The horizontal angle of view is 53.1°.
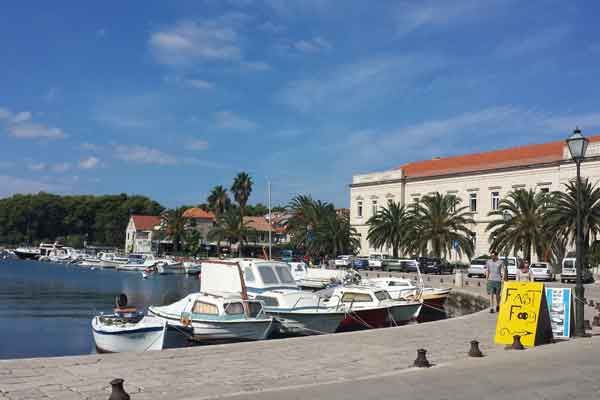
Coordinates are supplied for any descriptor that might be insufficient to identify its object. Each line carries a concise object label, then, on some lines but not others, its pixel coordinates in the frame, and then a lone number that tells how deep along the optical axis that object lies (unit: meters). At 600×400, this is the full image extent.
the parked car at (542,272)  45.91
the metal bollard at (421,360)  11.17
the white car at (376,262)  64.88
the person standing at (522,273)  19.44
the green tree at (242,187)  103.75
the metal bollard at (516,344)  13.23
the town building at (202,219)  121.17
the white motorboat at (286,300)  21.92
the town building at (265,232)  115.12
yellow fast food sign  13.82
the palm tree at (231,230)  88.69
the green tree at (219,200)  104.56
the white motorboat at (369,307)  24.16
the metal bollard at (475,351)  12.34
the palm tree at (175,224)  103.75
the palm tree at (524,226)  53.12
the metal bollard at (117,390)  7.59
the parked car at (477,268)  54.00
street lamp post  15.13
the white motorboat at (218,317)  19.58
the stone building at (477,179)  61.88
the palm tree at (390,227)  69.88
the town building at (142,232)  125.56
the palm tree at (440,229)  63.25
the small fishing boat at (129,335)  18.02
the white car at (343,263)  62.53
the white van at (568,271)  43.90
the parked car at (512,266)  49.03
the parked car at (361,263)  64.64
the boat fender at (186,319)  20.16
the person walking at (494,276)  21.09
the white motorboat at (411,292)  30.95
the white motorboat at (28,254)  120.81
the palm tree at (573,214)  47.12
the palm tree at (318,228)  74.75
